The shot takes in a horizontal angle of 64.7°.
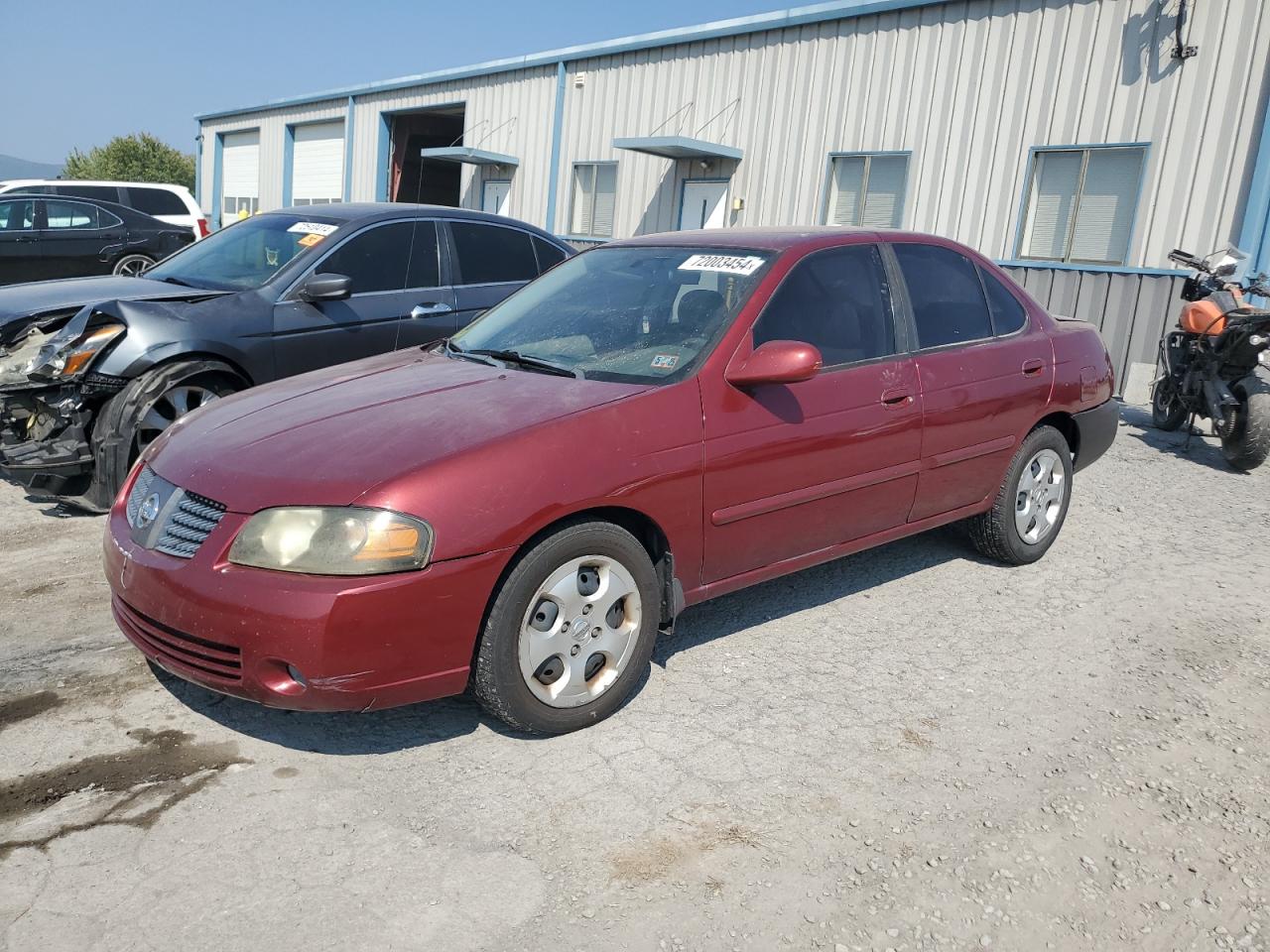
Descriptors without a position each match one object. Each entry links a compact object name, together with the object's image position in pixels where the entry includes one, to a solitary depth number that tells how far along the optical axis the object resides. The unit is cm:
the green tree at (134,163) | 7512
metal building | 1026
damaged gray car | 543
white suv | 1648
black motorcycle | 735
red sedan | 295
